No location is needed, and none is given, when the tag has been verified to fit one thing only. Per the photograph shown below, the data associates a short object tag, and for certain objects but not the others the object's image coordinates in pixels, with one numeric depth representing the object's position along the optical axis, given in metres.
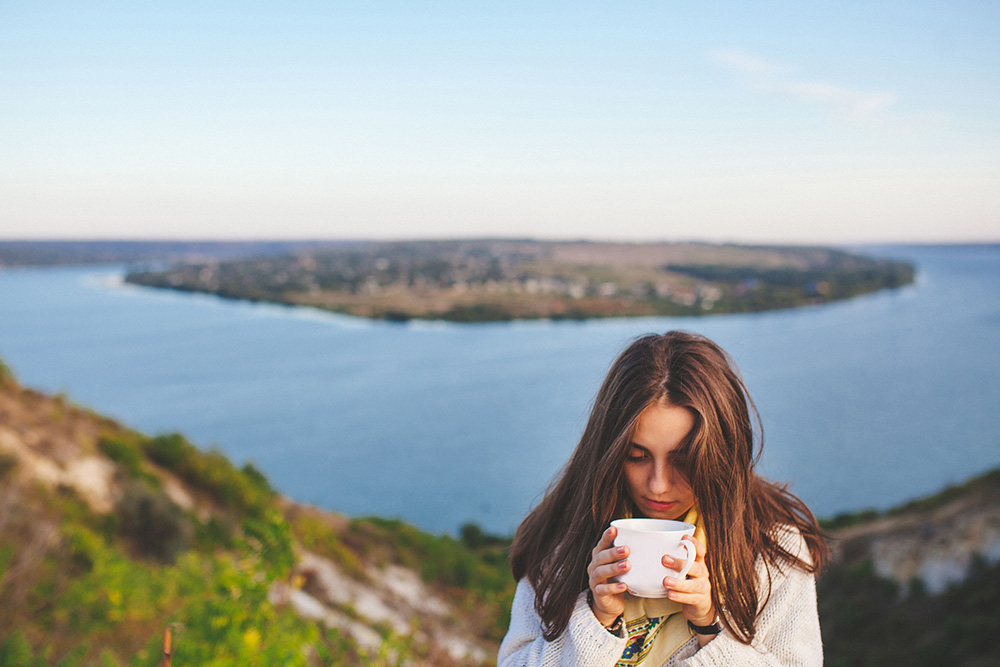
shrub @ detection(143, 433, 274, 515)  8.96
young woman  0.82
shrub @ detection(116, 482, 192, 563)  6.54
